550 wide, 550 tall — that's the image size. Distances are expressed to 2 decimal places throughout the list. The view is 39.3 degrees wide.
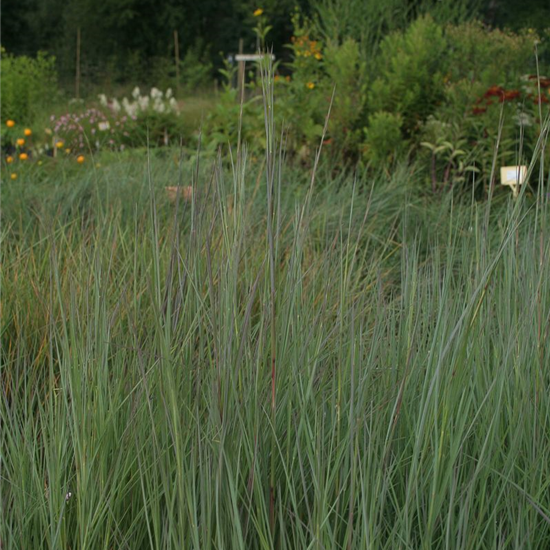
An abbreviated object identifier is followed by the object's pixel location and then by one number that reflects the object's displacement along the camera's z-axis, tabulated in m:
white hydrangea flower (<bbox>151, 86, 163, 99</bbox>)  8.56
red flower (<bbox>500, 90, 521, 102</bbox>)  4.42
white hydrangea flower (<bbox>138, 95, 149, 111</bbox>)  8.12
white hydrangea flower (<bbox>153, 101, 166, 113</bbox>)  8.22
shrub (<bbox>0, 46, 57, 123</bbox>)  10.35
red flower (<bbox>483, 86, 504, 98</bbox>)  4.65
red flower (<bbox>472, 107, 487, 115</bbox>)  4.80
